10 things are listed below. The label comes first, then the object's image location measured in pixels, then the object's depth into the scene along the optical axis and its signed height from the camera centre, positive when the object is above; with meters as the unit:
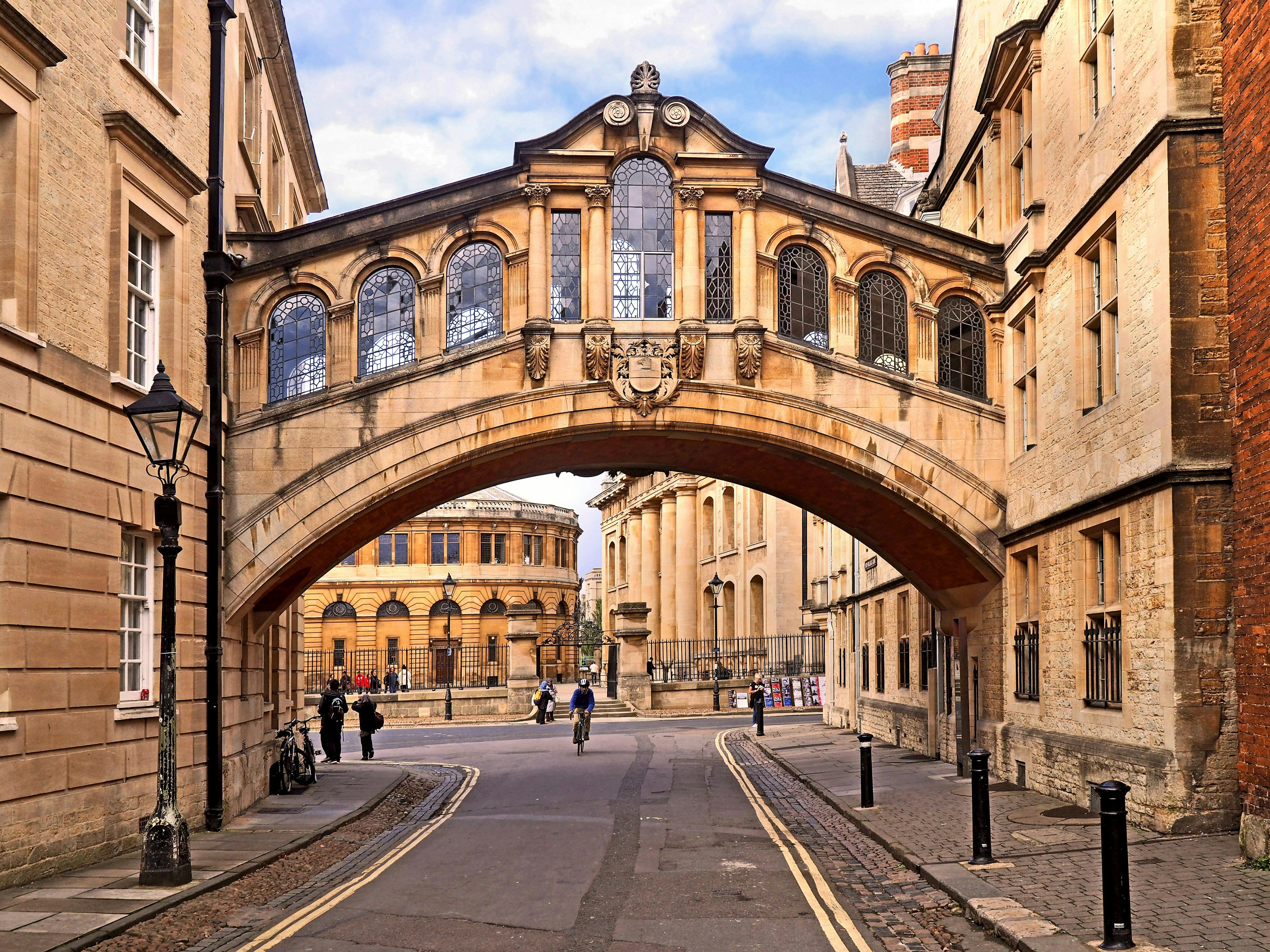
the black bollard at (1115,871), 7.95 -1.68
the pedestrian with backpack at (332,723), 26.20 -2.59
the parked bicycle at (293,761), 19.86 -2.59
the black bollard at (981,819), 11.27 -1.93
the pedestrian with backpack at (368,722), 26.91 -2.63
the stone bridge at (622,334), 18.66 +3.67
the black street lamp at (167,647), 11.39 -0.49
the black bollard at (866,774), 15.65 -2.15
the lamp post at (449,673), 42.16 -2.64
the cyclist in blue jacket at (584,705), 27.36 -2.35
